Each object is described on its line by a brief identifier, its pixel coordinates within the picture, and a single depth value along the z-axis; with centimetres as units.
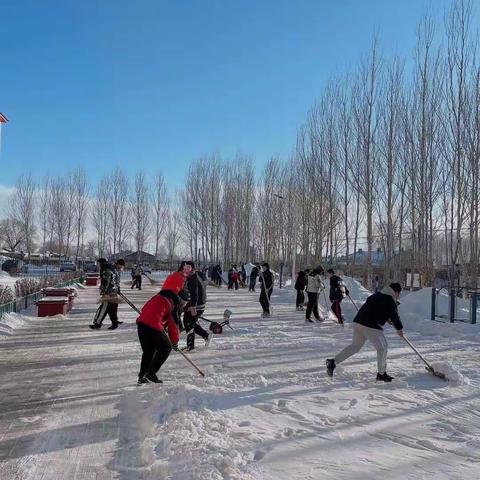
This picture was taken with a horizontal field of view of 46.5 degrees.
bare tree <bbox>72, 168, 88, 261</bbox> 6612
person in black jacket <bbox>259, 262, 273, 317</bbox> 1619
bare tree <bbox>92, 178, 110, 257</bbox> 6638
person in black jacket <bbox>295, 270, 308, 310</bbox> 1832
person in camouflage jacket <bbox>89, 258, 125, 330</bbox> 1262
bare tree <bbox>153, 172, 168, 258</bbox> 6619
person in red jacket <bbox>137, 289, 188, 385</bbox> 696
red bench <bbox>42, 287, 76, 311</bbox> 1717
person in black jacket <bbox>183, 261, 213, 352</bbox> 1023
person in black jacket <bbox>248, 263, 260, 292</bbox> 3194
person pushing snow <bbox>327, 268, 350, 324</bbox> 1436
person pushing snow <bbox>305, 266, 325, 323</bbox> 1522
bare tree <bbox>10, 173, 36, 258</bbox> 6650
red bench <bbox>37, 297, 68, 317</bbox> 1561
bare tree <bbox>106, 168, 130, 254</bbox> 6619
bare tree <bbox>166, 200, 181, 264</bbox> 6764
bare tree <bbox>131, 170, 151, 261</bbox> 6588
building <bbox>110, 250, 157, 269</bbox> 7059
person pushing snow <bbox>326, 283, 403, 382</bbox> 761
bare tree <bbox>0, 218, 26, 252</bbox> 8412
